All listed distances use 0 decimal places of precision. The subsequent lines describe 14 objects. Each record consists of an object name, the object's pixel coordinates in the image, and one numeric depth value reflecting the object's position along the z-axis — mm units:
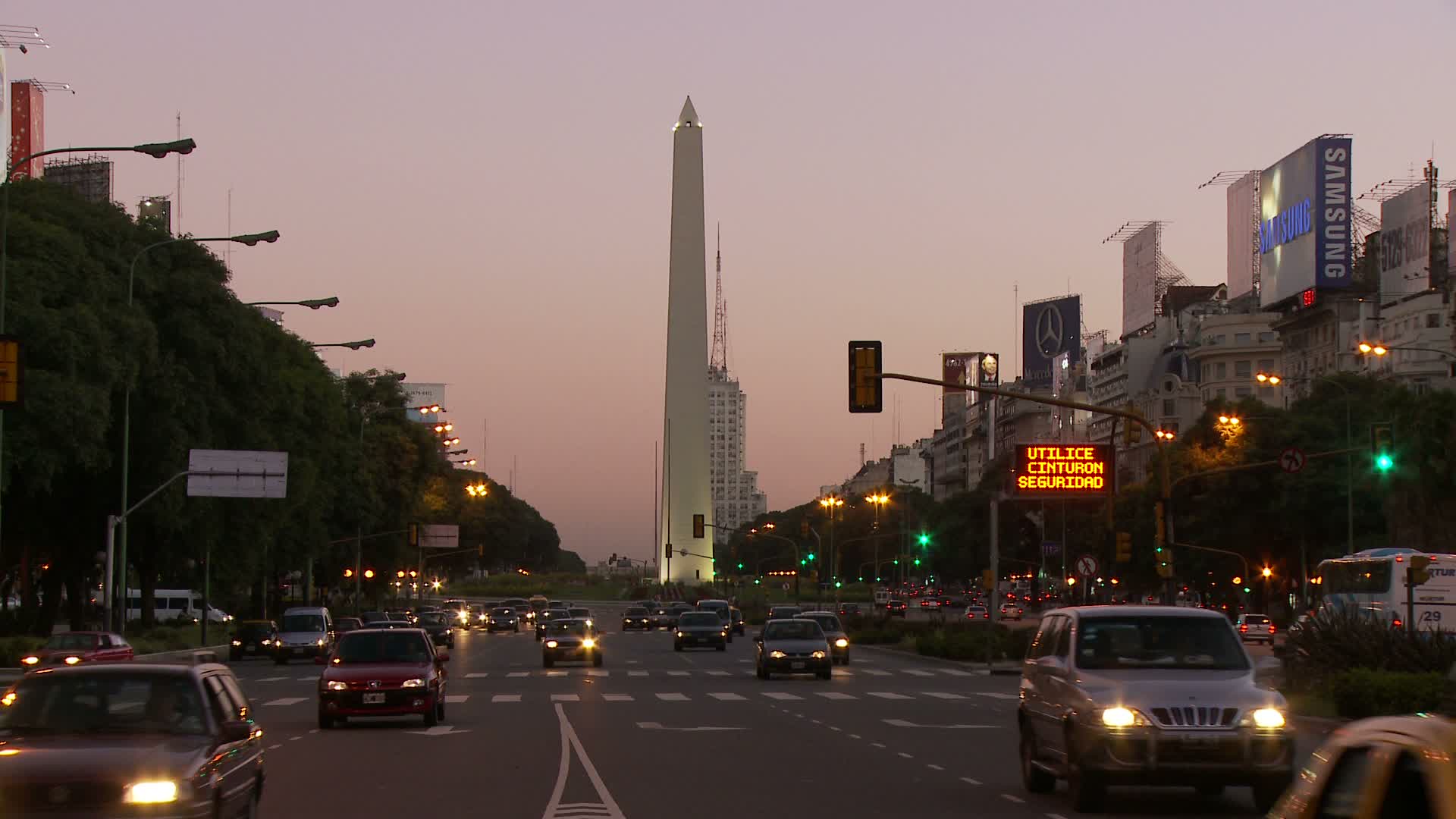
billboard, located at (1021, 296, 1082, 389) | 172875
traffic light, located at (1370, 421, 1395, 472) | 41375
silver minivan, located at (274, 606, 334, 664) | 54406
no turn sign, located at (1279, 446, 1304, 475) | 47688
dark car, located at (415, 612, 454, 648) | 66312
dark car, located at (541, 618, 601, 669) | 49125
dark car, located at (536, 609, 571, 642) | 64887
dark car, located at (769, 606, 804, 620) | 59500
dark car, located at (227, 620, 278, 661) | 58344
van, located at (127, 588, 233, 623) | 101312
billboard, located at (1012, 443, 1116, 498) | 54531
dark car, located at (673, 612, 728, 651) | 61469
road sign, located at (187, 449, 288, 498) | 54375
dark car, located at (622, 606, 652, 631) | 93812
